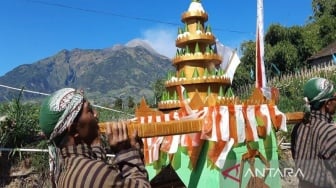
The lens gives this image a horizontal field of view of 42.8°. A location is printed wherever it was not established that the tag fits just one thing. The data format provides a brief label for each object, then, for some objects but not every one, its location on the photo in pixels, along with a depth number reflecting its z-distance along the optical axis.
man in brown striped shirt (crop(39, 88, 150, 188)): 1.74
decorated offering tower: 3.48
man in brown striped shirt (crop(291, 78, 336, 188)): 2.77
